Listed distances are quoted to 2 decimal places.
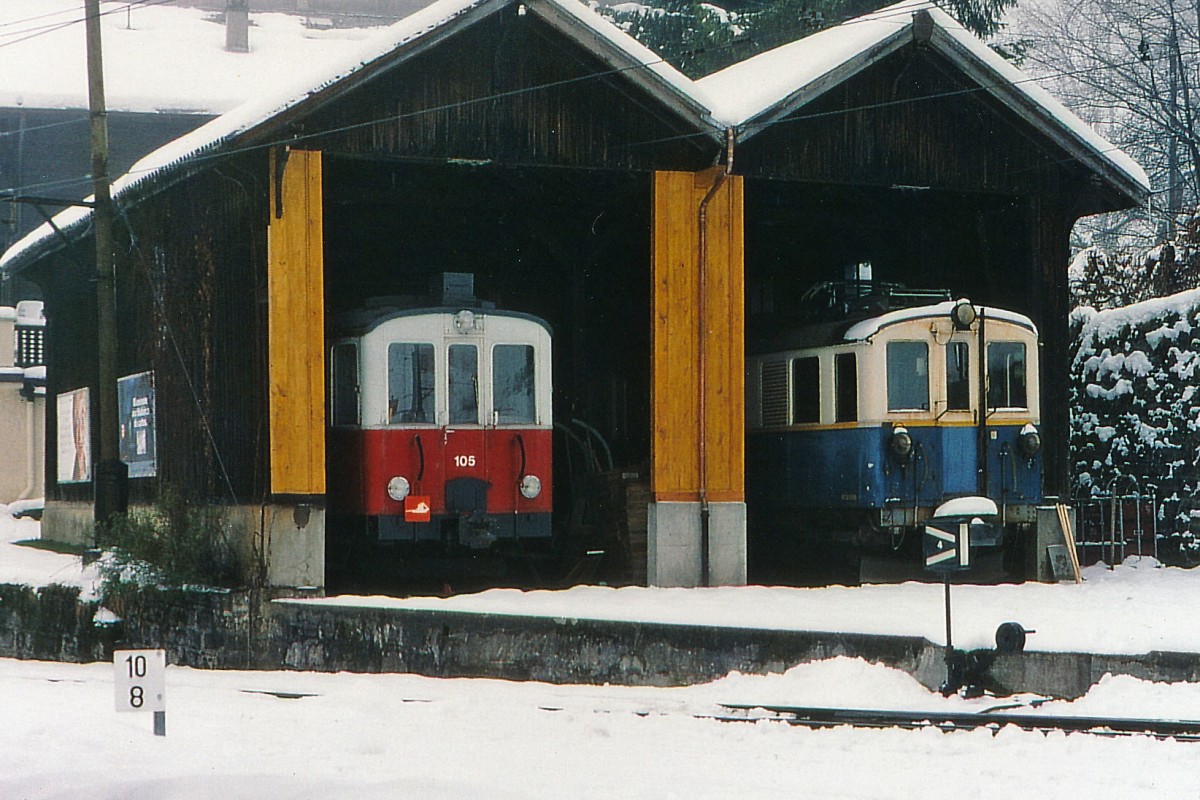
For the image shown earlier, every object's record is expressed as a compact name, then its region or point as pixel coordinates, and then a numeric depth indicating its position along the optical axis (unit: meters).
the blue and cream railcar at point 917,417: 18.05
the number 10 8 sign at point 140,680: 9.38
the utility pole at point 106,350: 19.02
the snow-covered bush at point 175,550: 16.00
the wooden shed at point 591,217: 16.05
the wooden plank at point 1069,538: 18.86
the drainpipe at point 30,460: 30.72
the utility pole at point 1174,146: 30.64
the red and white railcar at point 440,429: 16.55
